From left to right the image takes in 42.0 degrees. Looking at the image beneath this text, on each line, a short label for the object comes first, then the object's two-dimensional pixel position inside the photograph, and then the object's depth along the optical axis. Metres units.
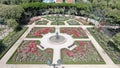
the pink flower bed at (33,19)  48.59
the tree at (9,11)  39.39
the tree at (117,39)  26.76
